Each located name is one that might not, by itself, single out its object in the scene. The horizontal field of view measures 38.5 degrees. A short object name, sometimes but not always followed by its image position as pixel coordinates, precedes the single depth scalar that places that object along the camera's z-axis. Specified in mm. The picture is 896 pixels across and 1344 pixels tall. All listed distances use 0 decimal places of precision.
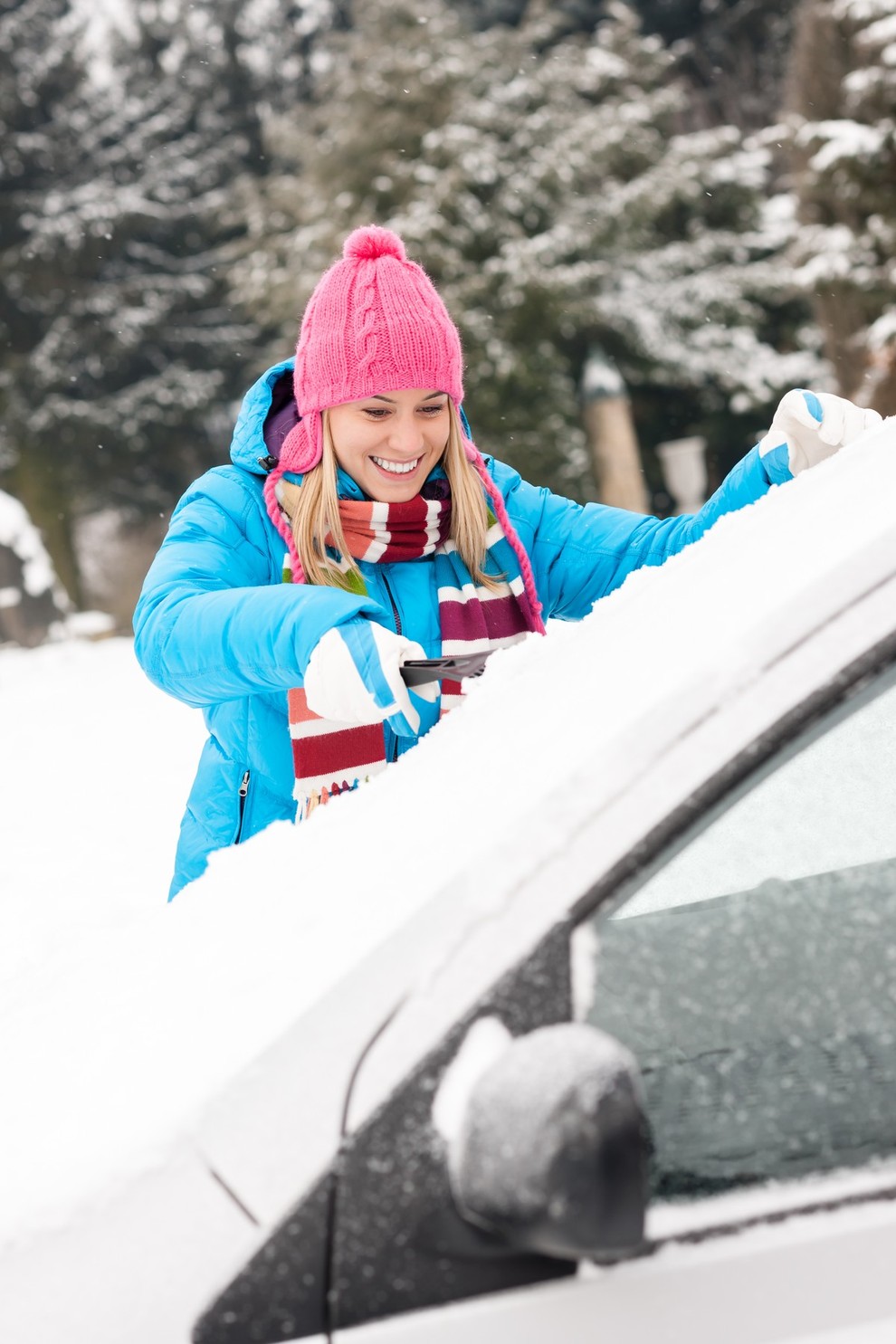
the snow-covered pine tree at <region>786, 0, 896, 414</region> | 10906
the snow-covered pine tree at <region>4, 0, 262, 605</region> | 18031
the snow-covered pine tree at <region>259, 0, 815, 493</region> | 14172
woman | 2027
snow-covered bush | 15484
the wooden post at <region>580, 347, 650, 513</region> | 14969
